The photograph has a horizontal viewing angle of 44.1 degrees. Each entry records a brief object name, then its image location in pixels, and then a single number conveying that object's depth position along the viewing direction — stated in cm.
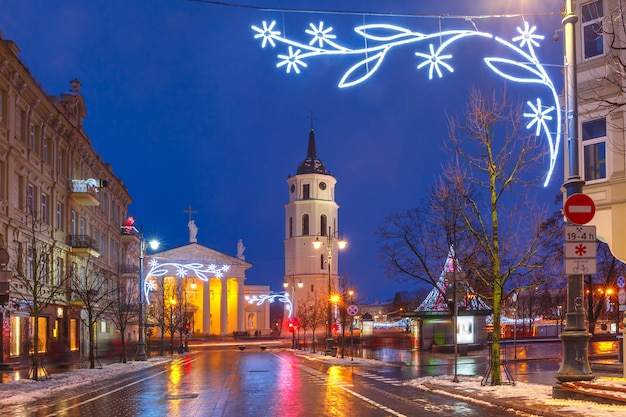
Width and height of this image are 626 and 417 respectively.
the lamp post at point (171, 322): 6123
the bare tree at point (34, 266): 3437
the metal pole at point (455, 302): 2250
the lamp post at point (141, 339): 4643
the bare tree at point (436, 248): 4159
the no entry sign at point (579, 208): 1552
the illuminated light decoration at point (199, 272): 9504
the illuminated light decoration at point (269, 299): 10816
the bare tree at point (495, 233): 1995
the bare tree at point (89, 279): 4559
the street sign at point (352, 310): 3818
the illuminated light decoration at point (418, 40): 1460
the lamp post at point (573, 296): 1580
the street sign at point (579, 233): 1547
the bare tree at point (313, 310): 8531
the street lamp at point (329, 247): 4309
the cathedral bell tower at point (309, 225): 11888
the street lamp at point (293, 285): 10269
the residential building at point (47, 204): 3400
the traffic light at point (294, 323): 7494
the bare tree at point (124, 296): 4269
